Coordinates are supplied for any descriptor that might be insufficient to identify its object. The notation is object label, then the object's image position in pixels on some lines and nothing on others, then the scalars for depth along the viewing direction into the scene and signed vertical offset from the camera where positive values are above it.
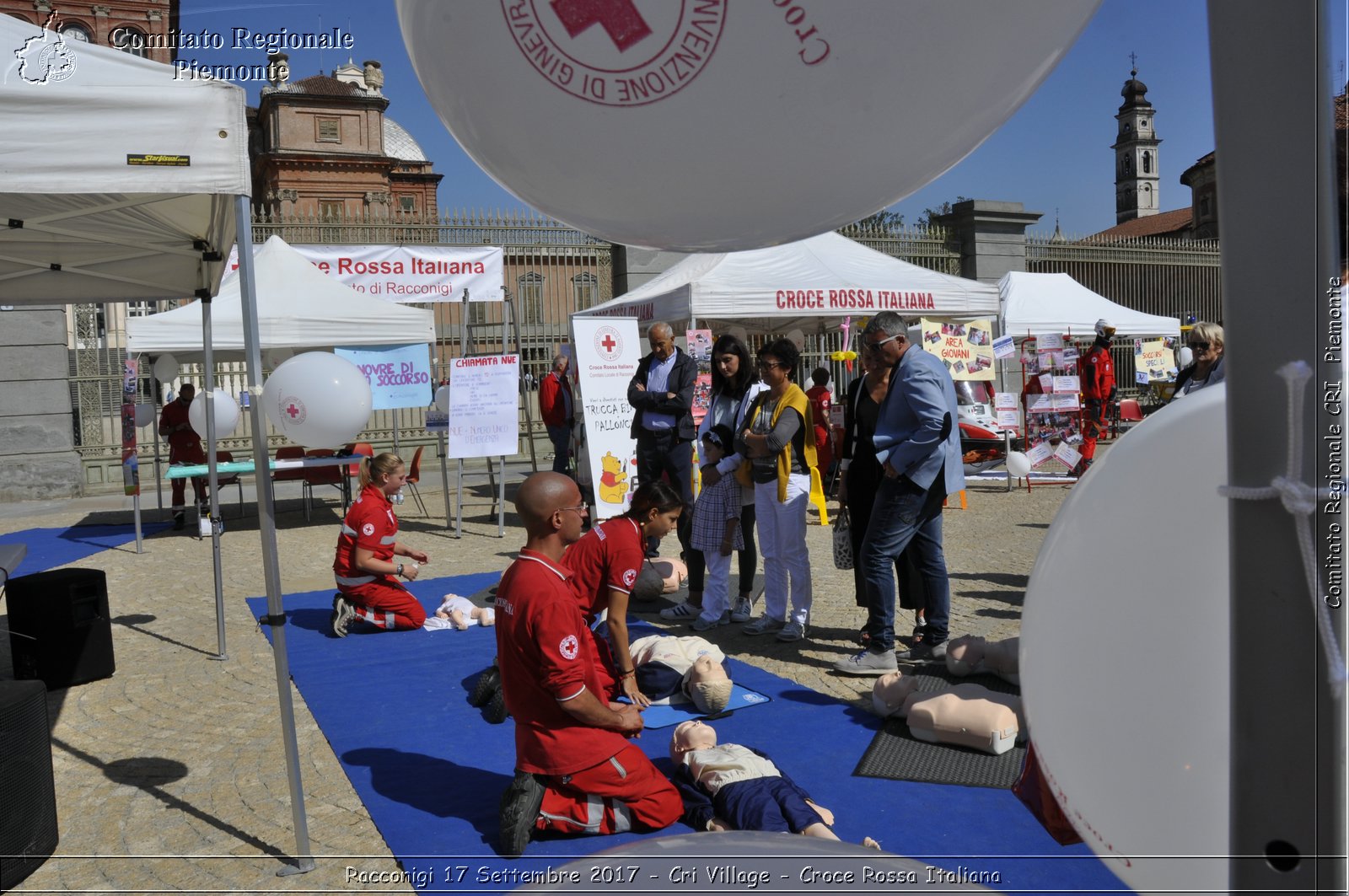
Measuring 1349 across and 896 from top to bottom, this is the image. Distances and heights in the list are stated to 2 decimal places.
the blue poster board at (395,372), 10.74 +0.36
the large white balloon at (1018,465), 11.88 -1.00
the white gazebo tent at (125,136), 3.09 +0.90
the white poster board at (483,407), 10.15 -0.05
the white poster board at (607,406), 9.45 -0.08
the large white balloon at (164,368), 10.13 +0.47
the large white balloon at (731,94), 0.86 +0.27
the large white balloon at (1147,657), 0.81 -0.24
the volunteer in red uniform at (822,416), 10.57 -0.31
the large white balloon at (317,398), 5.81 +0.06
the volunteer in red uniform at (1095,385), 12.30 -0.10
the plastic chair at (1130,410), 14.44 -0.51
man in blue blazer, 4.84 -0.42
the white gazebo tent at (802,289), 10.20 +1.06
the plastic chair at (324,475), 10.98 -0.76
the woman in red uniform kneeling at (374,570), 6.51 -1.07
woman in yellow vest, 5.53 -0.45
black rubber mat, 3.76 -1.48
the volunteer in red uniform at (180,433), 11.27 -0.21
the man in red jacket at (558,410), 11.90 -0.12
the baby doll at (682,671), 4.55 -1.33
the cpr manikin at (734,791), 3.16 -1.34
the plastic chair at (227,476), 11.34 -0.72
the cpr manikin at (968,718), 3.97 -1.35
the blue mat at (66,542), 9.55 -1.32
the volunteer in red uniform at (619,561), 4.43 -0.76
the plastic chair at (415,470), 10.52 -0.70
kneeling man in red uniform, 3.25 -1.11
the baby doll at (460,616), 6.62 -1.42
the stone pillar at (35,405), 13.99 +0.22
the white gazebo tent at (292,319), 9.77 +0.92
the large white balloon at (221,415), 10.38 -0.01
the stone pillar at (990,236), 17.25 +2.54
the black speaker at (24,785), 3.28 -1.23
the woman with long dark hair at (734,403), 6.00 -0.07
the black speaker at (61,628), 5.50 -1.16
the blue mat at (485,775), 3.22 -1.49
